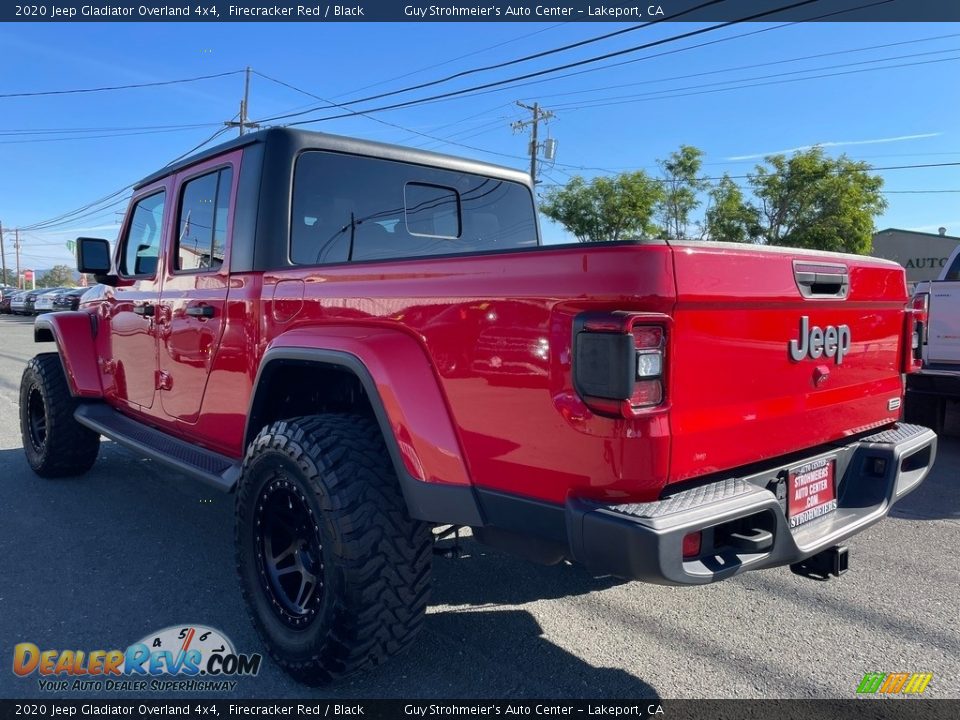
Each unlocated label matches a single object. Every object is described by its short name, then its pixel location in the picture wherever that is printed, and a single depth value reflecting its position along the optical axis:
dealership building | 38.44
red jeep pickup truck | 1.89
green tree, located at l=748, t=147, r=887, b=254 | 23.28
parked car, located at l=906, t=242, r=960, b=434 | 6.52
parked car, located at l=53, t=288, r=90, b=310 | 25.71
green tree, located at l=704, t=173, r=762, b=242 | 24.53
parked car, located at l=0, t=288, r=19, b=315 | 33.19
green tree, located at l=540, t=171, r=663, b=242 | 25.11
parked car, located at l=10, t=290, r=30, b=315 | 31.34
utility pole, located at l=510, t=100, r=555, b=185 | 33.22
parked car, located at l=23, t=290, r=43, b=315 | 30.77
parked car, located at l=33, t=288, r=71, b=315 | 27.67
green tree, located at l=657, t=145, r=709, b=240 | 25.70
